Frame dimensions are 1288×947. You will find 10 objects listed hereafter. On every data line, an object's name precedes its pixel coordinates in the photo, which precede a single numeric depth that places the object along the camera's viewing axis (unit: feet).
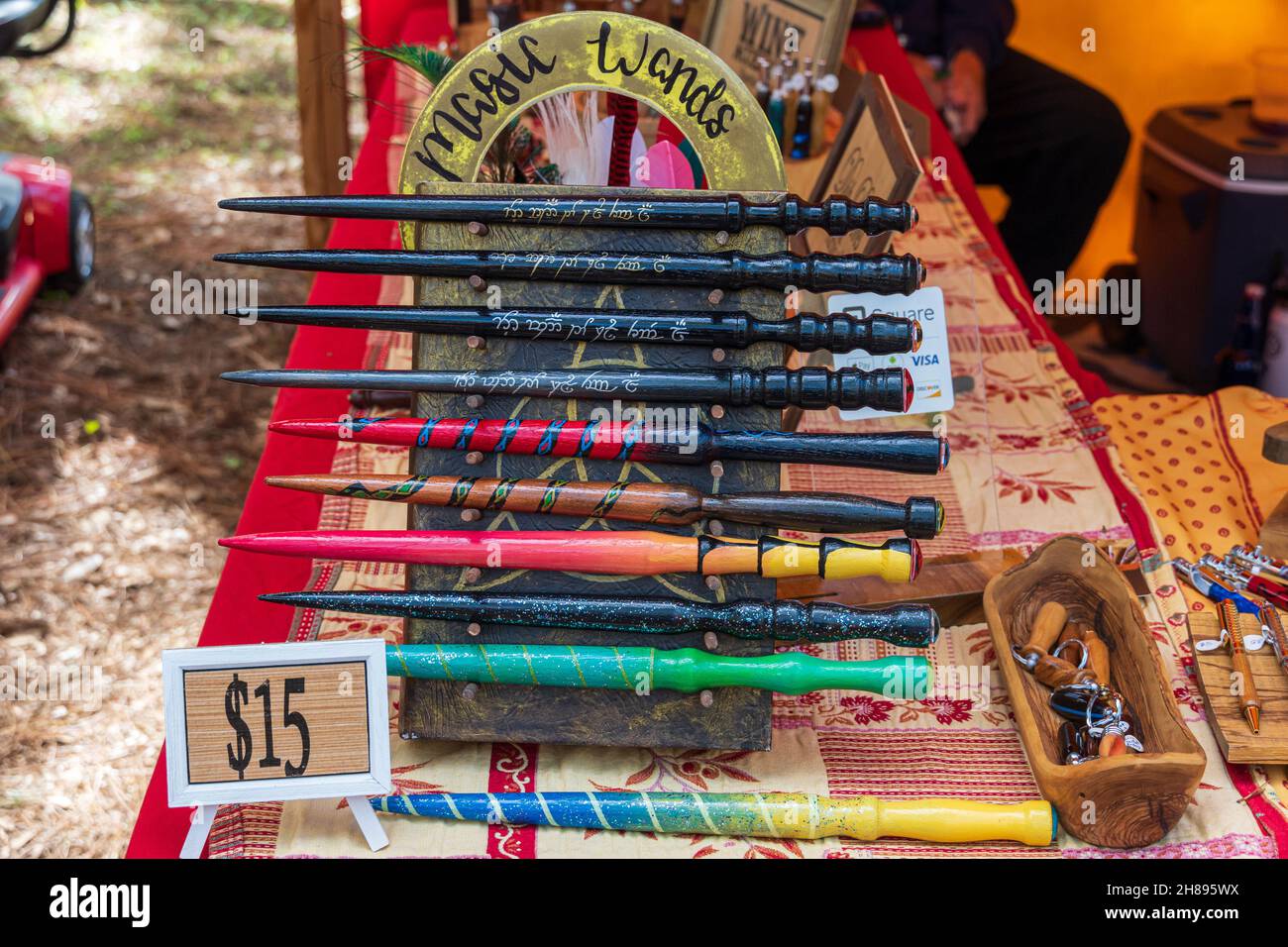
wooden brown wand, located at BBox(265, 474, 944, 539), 4.46
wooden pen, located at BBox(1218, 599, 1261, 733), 4.88
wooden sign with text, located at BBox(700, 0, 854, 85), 9.09
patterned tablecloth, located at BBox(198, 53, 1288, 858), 4.40
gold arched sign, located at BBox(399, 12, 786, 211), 4.83
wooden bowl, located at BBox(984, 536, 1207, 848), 4.25
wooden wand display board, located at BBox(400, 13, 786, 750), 4.65
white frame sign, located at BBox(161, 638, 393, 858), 4.09
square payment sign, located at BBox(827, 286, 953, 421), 6.07
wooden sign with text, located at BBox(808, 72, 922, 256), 5.68
